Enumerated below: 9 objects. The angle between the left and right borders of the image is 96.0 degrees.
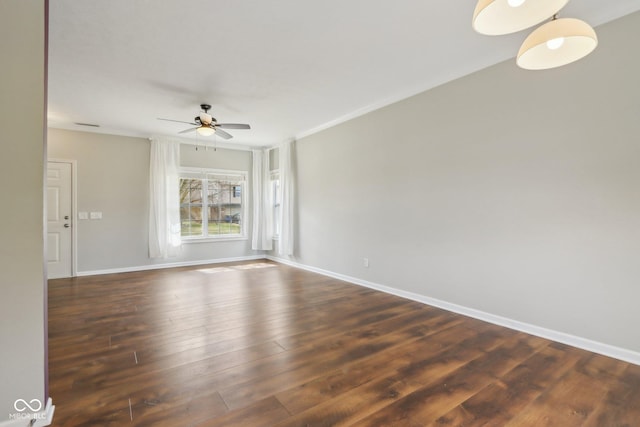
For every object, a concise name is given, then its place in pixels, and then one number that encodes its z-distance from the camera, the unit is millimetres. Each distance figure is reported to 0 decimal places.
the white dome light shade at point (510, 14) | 1301
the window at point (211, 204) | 6496
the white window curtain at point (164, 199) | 5859
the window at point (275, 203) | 7074
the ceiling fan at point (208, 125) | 3990
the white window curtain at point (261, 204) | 7062
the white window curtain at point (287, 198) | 6211
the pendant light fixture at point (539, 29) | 1319
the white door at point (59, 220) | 5172
